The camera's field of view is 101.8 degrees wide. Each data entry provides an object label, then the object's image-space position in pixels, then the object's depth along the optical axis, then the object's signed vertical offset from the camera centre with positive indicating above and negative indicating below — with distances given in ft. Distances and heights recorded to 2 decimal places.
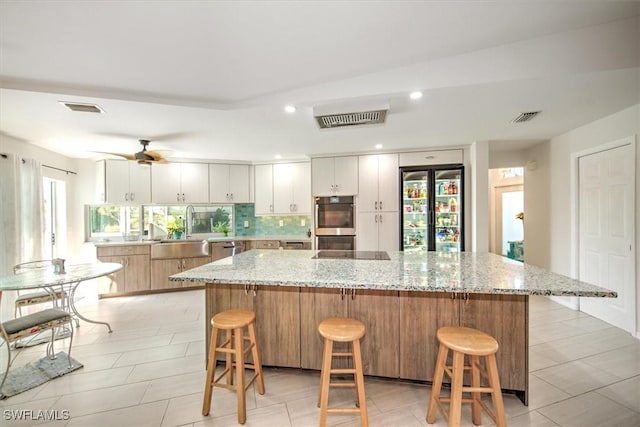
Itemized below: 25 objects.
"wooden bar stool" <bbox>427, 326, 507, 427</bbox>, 4.43 -2.95
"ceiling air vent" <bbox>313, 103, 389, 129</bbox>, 7.64 +3.01
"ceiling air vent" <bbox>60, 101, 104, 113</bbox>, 7.67 +3.27
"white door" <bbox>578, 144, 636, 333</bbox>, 8.87 -0.74
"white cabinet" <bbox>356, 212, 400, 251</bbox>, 13.47 -1.00
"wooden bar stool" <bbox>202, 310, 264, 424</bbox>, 5.23 -3.02
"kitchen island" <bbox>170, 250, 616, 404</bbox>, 5.17 -2.17
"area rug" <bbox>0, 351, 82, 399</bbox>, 6.36 -4.22
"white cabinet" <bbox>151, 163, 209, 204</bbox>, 14.98 +1.85
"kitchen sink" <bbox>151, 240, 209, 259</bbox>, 14.20 -1.95
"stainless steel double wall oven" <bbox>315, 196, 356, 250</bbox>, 14.11 -0.57
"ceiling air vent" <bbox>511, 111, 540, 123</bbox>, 8.66 +3.25
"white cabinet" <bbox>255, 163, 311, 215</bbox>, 15.80 +1.49
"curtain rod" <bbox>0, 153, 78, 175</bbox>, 9.68 +2.33
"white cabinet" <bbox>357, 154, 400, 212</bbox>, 13.52 +1.55
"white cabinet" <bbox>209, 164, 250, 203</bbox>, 15.81 +1.86
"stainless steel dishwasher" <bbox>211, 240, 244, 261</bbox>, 15.11 -2.02
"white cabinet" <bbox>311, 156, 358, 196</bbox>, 14.05 +2.02
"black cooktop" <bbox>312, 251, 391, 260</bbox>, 7.98 -1.39
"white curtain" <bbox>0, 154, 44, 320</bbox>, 9.61 +0.05
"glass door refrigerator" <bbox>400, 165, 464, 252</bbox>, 12.83 +0.18
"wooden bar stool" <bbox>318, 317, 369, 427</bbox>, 4.75 -2.85
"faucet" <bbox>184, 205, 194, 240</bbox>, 16.16 -0.57
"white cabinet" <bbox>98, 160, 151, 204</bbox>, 14.38 +1.82
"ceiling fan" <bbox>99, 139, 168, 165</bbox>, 10.62 +2.40
